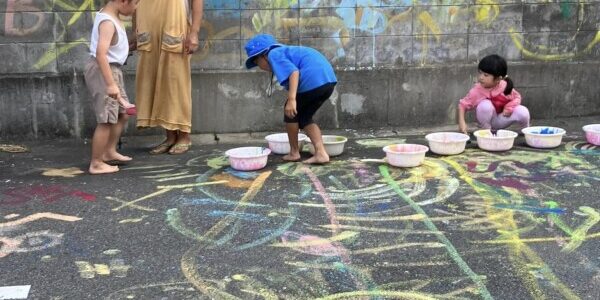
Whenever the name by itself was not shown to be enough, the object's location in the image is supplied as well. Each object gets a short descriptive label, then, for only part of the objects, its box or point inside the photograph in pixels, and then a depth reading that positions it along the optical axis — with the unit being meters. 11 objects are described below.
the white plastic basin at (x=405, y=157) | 4.75
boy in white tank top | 4.64
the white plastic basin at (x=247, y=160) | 4.76
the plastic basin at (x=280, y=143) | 5.37
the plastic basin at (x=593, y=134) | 5.42
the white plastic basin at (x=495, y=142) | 5.29
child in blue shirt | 4.72
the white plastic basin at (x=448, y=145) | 5.16
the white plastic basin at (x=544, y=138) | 5.37
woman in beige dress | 5.36
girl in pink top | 5.68
